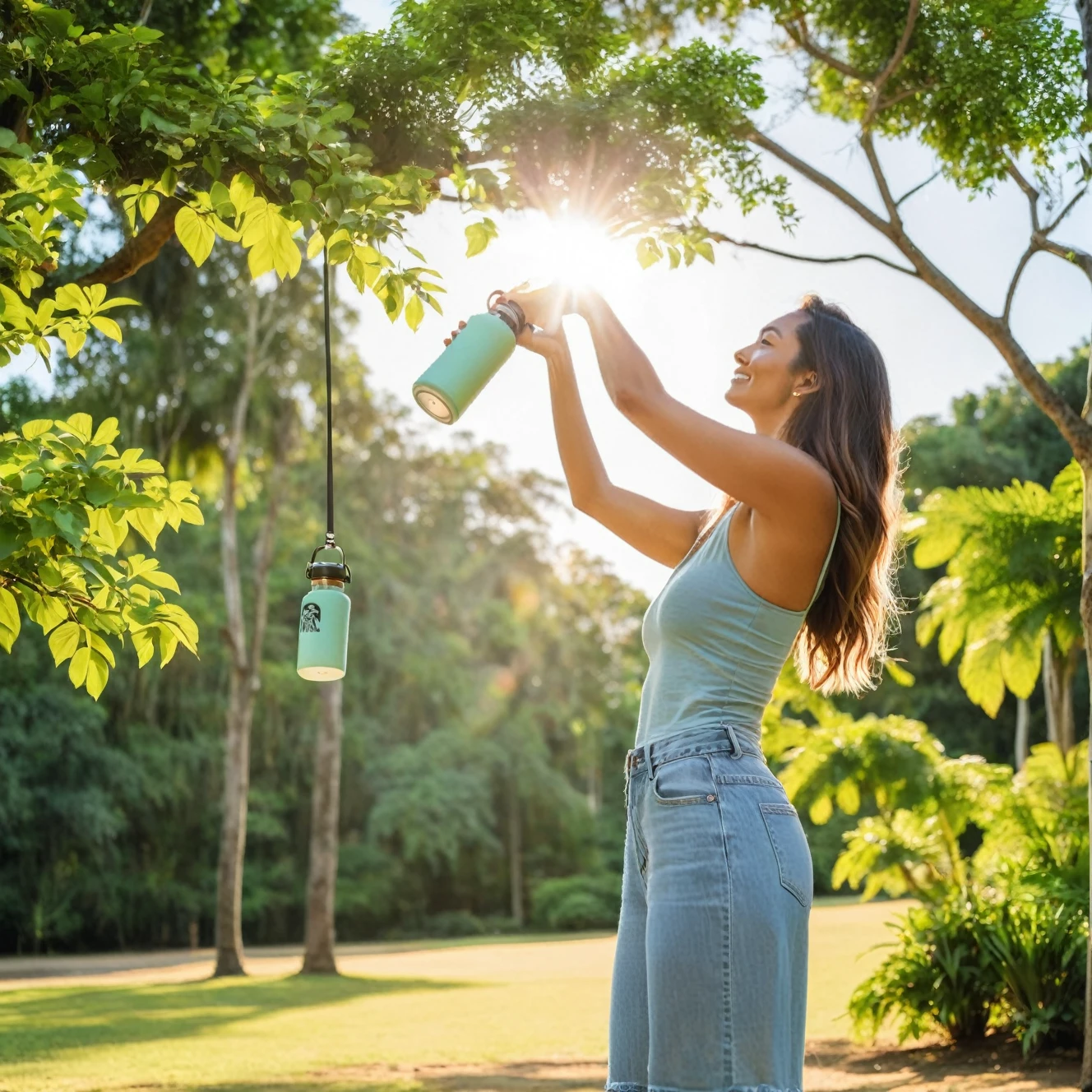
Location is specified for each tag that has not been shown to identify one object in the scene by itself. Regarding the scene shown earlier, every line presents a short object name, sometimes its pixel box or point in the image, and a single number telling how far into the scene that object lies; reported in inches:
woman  67.0
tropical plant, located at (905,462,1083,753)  292.0
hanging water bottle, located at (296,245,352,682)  92.4
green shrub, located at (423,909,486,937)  1268.5
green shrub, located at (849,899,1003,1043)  302.5
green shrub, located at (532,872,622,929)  1275.8
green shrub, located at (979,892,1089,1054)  277.3
